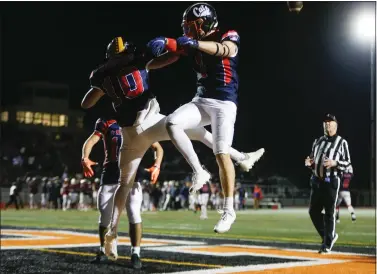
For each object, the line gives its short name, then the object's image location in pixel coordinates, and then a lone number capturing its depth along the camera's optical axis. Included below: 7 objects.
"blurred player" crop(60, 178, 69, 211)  32.12
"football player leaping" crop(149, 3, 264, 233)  3.79
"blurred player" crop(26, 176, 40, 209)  35.56
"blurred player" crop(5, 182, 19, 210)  33.38
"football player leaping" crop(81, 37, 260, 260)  4.00
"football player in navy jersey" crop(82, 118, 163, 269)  7.61
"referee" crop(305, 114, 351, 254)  9.56
